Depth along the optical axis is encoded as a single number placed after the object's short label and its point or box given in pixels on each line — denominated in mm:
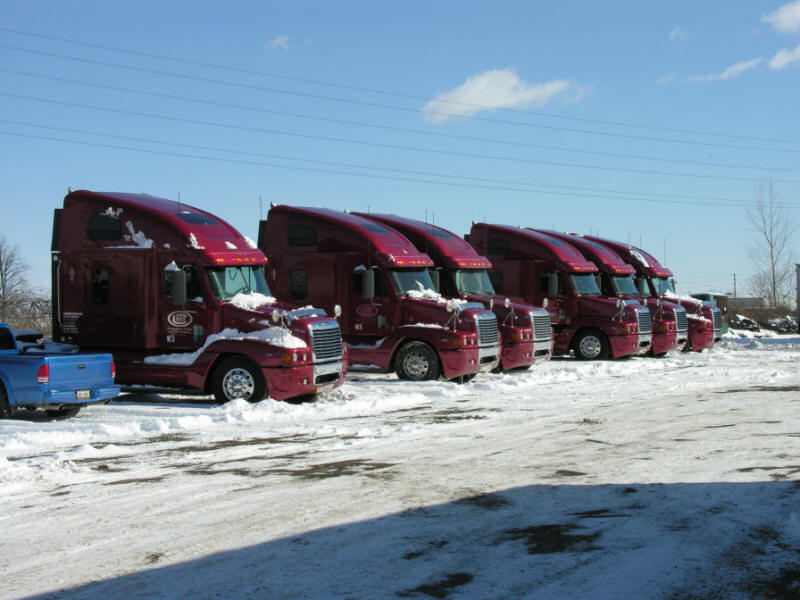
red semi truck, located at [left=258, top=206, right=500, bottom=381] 18609
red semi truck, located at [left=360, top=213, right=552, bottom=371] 20812
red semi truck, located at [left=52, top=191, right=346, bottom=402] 14984
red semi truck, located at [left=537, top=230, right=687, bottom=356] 27047
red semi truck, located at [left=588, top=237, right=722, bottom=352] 28984
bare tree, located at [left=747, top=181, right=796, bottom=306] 58094
